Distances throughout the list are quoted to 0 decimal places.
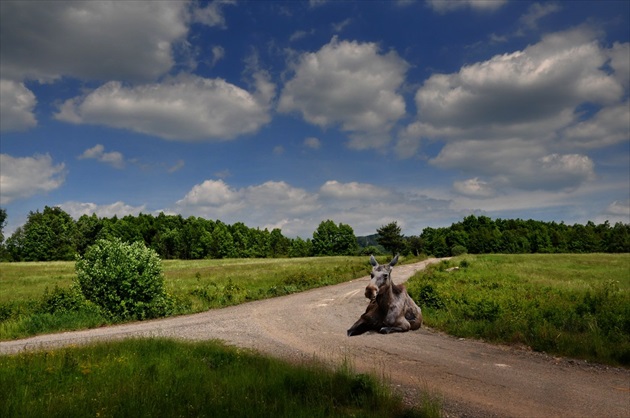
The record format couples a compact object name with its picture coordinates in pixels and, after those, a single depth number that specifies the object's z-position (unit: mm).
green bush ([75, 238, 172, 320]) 23422
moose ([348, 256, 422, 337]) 9704
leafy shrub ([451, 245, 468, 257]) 103194
